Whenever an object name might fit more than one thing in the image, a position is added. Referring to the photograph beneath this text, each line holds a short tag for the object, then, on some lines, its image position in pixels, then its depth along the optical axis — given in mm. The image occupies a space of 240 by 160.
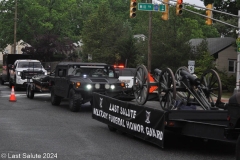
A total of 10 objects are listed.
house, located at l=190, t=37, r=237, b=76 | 53812
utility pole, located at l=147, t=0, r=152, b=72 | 35875
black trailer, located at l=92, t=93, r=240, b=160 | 8656
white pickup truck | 30659
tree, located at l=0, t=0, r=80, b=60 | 63719
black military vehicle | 18312
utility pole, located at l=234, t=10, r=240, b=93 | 28169
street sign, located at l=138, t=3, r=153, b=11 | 27328
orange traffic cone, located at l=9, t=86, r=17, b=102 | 23219
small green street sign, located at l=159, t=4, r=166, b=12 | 27094
